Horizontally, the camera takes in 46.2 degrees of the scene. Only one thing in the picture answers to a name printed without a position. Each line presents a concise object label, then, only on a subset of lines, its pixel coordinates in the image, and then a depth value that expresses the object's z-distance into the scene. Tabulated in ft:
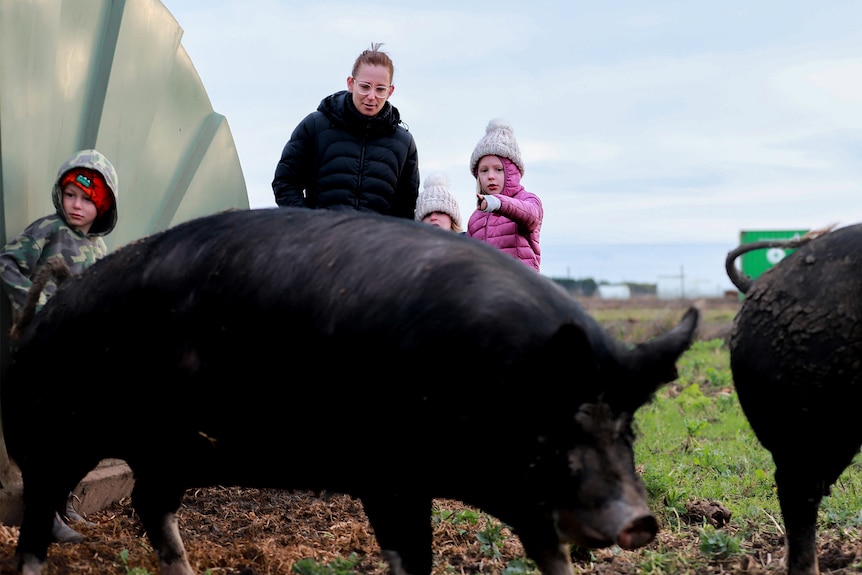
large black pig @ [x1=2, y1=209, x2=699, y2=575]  9.00
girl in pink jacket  17.57
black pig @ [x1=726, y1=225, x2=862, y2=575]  11.71
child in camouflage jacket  13.94
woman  16.19
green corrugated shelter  15.11
